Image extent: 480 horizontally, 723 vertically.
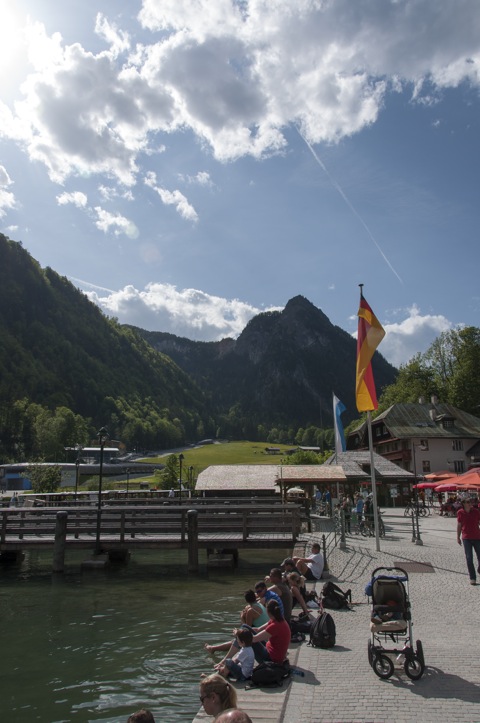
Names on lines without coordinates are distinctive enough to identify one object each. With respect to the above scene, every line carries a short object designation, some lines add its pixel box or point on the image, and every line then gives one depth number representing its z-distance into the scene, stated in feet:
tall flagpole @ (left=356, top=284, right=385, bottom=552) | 72.23
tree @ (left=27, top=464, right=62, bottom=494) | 206.18
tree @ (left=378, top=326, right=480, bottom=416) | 272.51
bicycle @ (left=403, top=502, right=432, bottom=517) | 144.66
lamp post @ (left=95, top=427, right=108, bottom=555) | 77.66
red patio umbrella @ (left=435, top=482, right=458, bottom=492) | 116.11
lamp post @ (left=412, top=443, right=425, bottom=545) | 78.78
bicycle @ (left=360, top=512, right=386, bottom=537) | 92.04
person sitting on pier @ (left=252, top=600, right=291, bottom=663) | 27.22
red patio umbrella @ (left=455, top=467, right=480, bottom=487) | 107.86
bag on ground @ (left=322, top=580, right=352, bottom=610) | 42.52
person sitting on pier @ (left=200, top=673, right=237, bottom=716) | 15.76
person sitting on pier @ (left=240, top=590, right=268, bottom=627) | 33.35
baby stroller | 25.81
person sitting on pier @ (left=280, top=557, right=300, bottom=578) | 45.42
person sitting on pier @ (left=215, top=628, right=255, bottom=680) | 26.76
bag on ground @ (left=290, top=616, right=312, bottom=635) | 34.55
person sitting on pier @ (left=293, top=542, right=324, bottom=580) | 53.26
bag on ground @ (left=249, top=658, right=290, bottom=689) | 25.55
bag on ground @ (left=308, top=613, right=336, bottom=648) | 31.81
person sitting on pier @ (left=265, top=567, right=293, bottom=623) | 34.60
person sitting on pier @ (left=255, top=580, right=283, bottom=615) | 33.43
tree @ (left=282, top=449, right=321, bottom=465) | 247.50
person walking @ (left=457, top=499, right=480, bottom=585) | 47.80
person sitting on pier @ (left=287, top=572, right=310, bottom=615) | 38.42
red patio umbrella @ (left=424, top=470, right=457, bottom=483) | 152.25
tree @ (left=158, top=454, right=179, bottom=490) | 223.51
